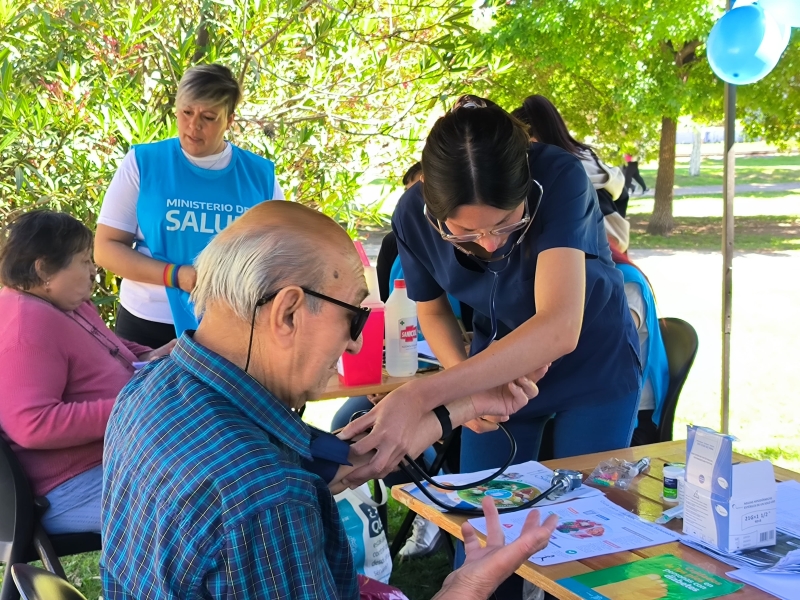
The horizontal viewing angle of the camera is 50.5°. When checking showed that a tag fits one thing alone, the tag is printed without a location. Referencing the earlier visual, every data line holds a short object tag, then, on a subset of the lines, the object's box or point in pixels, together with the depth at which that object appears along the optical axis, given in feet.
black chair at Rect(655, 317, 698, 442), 10.39
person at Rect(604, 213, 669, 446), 10.39
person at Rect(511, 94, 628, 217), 9.90
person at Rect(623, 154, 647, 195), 57.73
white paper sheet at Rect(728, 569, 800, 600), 4.60
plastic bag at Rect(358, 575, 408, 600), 5.09
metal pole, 13.50
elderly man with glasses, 3.49
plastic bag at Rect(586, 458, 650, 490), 6.36
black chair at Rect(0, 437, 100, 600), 8.00
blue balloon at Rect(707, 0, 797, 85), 13.48
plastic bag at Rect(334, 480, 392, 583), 9.41
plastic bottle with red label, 9.83
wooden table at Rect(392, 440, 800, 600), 4.82
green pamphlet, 4.56
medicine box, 4.99
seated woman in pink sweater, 8.16
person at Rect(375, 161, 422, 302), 14.61
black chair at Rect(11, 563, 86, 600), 4.10
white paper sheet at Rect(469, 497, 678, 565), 5.14
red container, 9.65
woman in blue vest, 10.71
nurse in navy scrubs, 5.90
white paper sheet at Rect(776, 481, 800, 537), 5.49
